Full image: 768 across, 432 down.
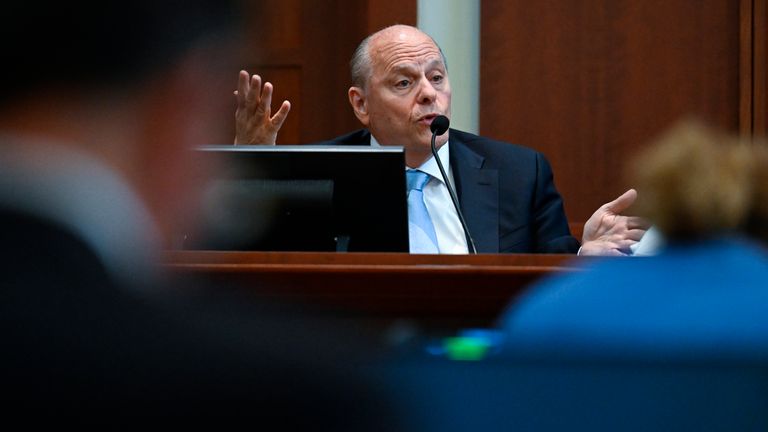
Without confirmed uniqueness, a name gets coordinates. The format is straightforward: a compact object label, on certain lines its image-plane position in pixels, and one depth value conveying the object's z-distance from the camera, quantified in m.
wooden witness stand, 4.06
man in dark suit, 6.70
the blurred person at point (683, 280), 1.76
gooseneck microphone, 6.28
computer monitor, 4.99
